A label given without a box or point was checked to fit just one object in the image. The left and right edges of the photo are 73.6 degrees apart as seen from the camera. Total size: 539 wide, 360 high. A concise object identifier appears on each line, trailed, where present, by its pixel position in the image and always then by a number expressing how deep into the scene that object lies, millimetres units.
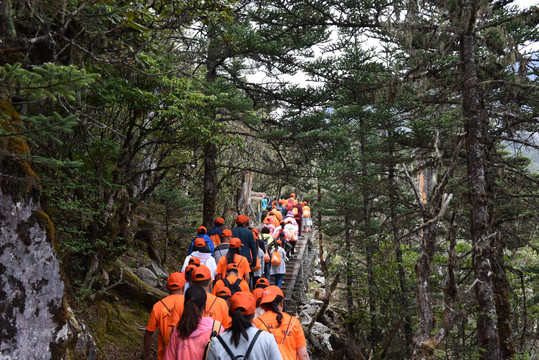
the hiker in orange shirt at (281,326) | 3760
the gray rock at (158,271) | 10320
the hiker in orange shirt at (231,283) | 5105
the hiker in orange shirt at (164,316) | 4160
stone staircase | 11138
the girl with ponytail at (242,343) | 3029
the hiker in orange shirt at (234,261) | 6145
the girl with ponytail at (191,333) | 3318
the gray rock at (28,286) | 3621
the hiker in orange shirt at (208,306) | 4043
